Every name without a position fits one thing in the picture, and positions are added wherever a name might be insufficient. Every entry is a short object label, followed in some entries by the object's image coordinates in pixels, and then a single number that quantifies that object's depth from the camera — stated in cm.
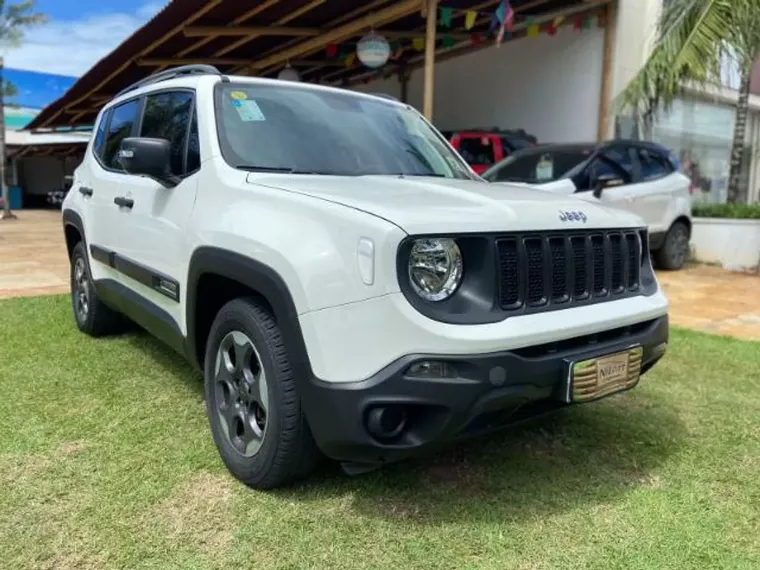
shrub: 1080
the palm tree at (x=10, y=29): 2130
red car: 1112
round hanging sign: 1129
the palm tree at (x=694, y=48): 919
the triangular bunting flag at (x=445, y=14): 1141
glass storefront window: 1388
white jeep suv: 234
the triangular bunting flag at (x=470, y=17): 1156
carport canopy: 1102
